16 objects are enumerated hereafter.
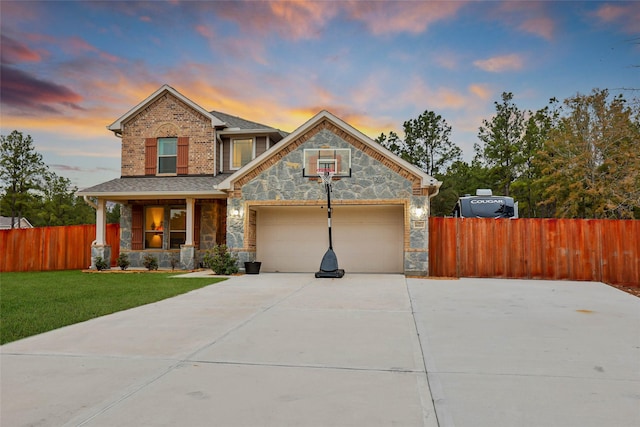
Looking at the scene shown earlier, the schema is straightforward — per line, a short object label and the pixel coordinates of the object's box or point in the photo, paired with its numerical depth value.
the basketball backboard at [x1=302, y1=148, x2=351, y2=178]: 14.90
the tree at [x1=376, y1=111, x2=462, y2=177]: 35.91
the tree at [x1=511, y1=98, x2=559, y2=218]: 29.61
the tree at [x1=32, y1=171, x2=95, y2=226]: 36.84
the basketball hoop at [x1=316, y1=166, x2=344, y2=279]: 13.85
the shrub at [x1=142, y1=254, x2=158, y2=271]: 16.52
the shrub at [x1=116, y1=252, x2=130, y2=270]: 16.55
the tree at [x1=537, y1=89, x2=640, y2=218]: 21.58
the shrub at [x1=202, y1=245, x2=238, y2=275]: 14.84
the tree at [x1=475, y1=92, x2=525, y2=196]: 31.42
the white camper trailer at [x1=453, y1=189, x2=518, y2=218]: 16.69
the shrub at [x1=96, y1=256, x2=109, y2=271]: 16.39
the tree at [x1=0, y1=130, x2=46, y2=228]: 32.25
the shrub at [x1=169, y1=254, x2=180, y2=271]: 17.38
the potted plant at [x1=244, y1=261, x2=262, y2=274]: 15.06
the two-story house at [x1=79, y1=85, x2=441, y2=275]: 14.72
